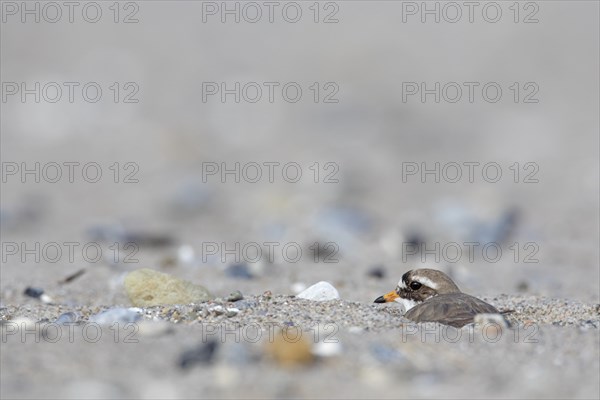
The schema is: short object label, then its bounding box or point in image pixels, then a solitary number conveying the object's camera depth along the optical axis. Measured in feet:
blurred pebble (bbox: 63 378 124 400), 25.84
